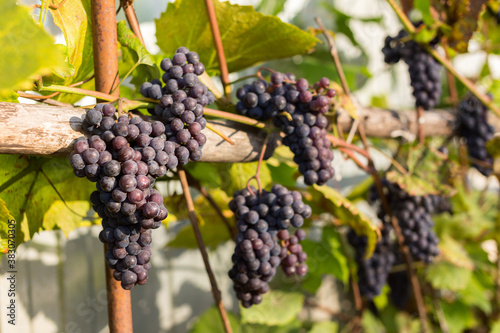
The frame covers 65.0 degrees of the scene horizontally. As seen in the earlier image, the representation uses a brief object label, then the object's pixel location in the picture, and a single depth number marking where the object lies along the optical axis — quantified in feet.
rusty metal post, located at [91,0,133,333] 1.79
